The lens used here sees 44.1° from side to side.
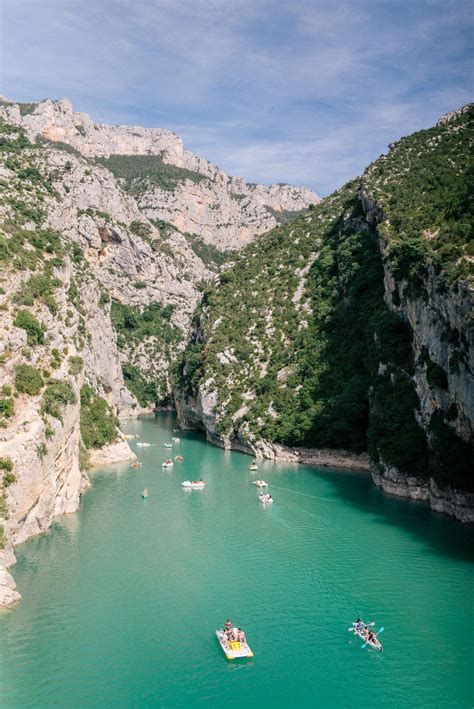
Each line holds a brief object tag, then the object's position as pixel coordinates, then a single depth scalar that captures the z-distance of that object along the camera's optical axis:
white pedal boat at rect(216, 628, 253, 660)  24.47
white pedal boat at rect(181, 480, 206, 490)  54.22
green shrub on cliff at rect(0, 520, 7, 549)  30.17
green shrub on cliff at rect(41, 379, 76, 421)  38.34
